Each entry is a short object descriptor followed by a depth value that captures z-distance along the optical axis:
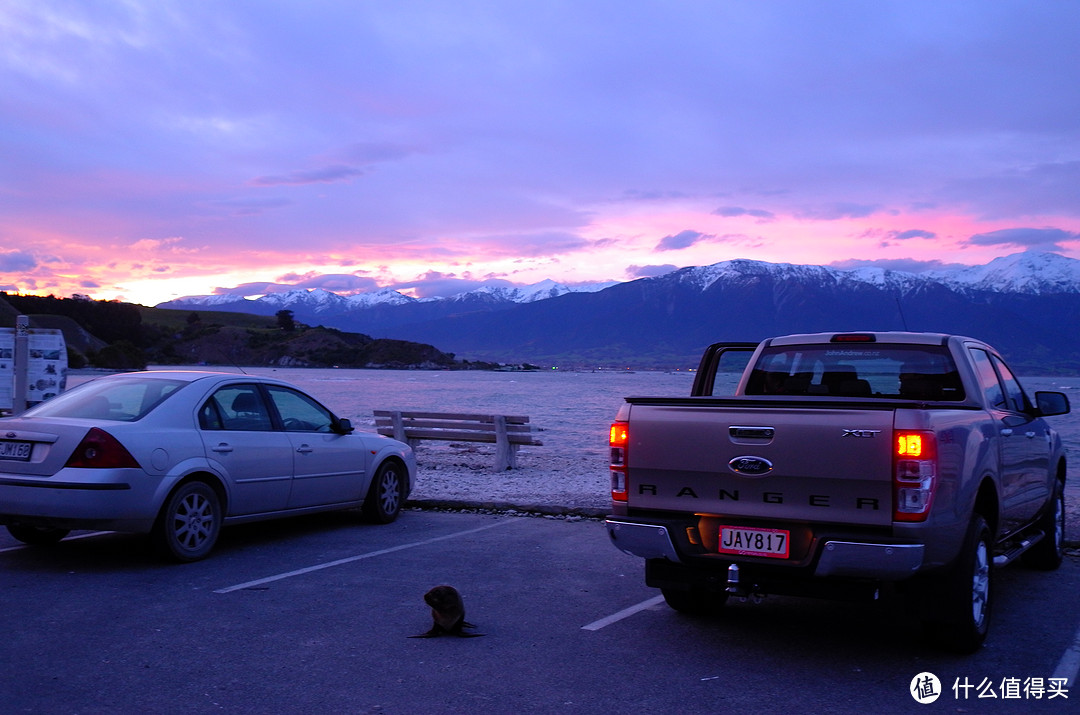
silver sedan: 6.77
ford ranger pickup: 4.71
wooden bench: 14.85
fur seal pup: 5.41
